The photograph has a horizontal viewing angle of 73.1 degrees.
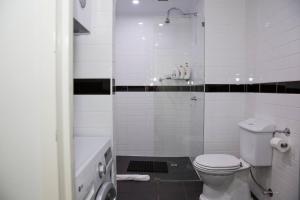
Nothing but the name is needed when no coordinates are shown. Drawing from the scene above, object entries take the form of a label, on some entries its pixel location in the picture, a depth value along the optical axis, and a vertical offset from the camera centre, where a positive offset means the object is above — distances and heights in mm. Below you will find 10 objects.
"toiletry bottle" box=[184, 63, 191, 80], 3046 +259
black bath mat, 2746 -1083
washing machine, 917 -423
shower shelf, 3096 +164
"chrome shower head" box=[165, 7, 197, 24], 3002 +1180
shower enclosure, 3053 +122
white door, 638 -40
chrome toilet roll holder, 1562 -329
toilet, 1753 -671
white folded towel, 2482 -1084
